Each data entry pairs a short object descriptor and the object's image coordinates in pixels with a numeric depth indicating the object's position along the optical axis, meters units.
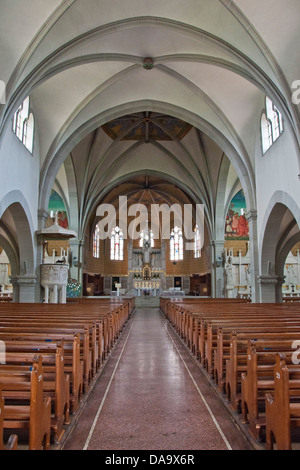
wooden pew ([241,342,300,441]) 3.50
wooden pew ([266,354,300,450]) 2.82
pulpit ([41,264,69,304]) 14.16
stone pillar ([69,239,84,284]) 23.75
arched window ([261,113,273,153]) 13.88
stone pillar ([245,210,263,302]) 15.67
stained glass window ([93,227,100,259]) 33.69
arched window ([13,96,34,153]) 13.04
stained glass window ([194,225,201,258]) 32.41
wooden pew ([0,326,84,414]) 4.26
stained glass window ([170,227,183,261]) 36.38
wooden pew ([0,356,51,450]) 2.73
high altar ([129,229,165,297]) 34.16
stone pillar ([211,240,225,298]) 23.53
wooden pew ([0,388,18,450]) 1.96
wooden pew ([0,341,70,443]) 3.45
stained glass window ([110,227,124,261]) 36.72
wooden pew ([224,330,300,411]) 4.28
